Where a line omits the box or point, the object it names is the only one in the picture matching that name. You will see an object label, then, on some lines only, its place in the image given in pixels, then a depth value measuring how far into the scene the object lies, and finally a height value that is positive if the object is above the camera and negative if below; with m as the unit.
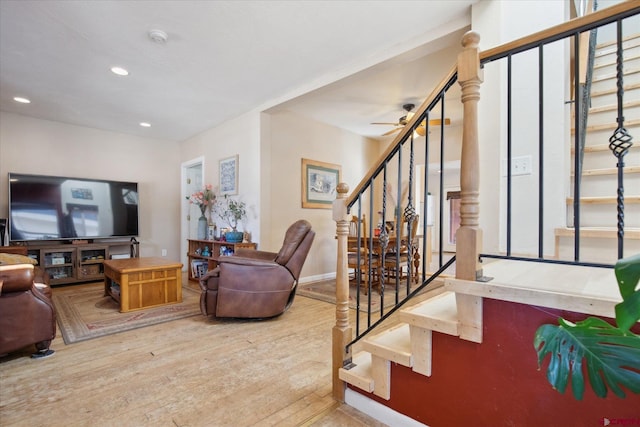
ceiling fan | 3.90 +1.21
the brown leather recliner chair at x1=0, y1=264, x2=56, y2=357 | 2.05 -0.71
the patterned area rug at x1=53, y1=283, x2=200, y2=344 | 2.71 -1.06
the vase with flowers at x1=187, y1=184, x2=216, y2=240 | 5.05 +0.17
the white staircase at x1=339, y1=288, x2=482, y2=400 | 1.23 -0.64
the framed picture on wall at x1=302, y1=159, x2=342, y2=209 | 4.92 +0.50
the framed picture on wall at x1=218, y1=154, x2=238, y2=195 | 4.68 +0.59
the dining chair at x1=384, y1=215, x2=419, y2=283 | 4.24 -0.65
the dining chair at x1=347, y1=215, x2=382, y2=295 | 4.19 -0.68
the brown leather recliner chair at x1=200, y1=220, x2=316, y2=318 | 2.86 -0.68
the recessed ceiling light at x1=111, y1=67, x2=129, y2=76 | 3.17 +1.50
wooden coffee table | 3.19 -0.77
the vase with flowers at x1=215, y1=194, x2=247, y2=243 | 4.29 -0.02
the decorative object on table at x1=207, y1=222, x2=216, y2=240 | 5.01 -0.33
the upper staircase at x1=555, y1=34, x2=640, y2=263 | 1.87 +0.23
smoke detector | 2.54 +1.50
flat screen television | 4.37 +0.06
